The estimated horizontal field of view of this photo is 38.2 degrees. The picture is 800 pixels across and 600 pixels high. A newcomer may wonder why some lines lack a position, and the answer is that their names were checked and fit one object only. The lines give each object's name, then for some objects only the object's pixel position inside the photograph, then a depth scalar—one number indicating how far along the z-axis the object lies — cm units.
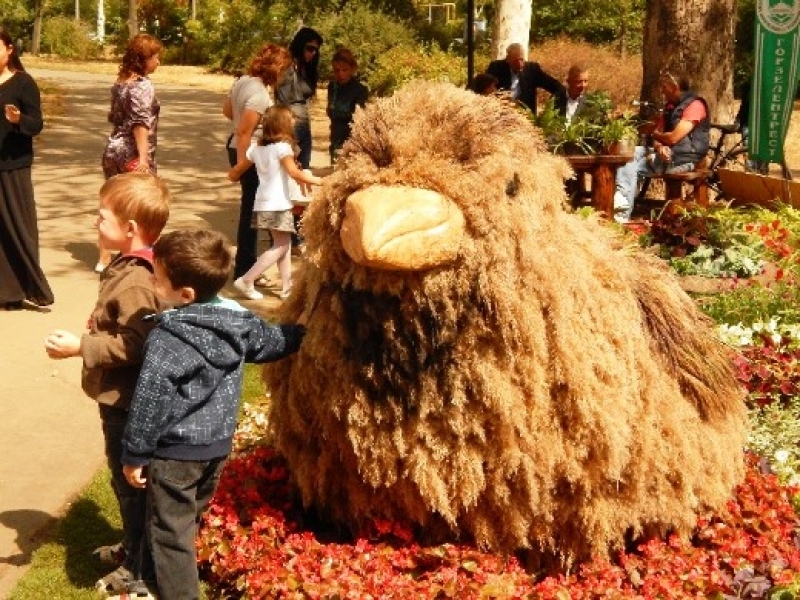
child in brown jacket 366
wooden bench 964
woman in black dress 712
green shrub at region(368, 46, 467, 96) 2169
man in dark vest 1029
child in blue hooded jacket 343
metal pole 1221
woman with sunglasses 1020
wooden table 815
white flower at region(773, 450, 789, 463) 470
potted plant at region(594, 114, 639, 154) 827
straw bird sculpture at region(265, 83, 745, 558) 337
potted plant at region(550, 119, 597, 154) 823
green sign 925
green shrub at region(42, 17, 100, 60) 4628
